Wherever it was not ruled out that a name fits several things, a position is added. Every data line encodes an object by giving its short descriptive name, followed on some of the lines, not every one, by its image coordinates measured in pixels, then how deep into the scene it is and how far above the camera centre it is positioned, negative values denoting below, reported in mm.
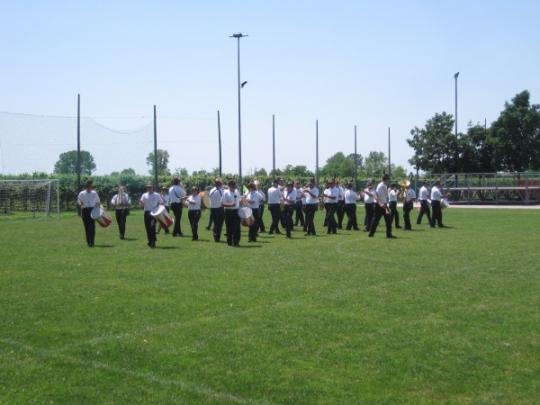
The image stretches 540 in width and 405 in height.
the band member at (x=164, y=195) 28244 +32
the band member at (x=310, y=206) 22844 -376
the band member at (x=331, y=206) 23609 -391
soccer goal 38969 -42
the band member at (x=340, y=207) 26203 -477
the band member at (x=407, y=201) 25391 -252
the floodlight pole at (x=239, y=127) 43406 +4502
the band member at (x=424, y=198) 27406 -138
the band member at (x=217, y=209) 19875 -411
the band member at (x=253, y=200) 22172 -156
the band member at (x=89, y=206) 19375 -295
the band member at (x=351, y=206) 25375 -425
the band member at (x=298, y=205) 25838 -387
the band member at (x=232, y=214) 18797 -529
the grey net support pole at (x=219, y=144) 51081 +3945
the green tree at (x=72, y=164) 44562 +2206
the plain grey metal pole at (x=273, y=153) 57281 +3652
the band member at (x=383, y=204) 20766 -287
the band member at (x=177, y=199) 23466 -119
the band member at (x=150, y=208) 18688 -353
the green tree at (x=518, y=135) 55938 +5055
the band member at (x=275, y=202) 23203 -234
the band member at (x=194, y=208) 21625 -428
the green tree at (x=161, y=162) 48688 +2701
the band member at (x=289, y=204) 22400 -307
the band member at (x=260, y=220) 23450 -869
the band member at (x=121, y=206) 22328 -359
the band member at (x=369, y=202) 24578 -265
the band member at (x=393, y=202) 24688 -268
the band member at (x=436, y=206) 26328 -452
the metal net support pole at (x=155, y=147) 47031 +3434
